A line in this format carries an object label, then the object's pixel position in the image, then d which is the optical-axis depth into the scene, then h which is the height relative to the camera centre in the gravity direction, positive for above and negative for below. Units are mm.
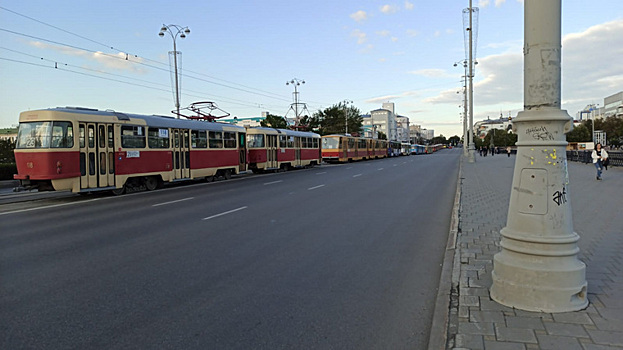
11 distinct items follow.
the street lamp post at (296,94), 63969 +9159
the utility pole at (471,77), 42341 +7430
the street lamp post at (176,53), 31859 +8030
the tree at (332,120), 88681 +6945
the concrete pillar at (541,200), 3973 -481
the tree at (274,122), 68312 +5331
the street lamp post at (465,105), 58875 +7748
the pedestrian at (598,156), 18802 -337
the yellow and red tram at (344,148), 47375 +568
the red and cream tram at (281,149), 29203 +380
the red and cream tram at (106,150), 14242 +249
